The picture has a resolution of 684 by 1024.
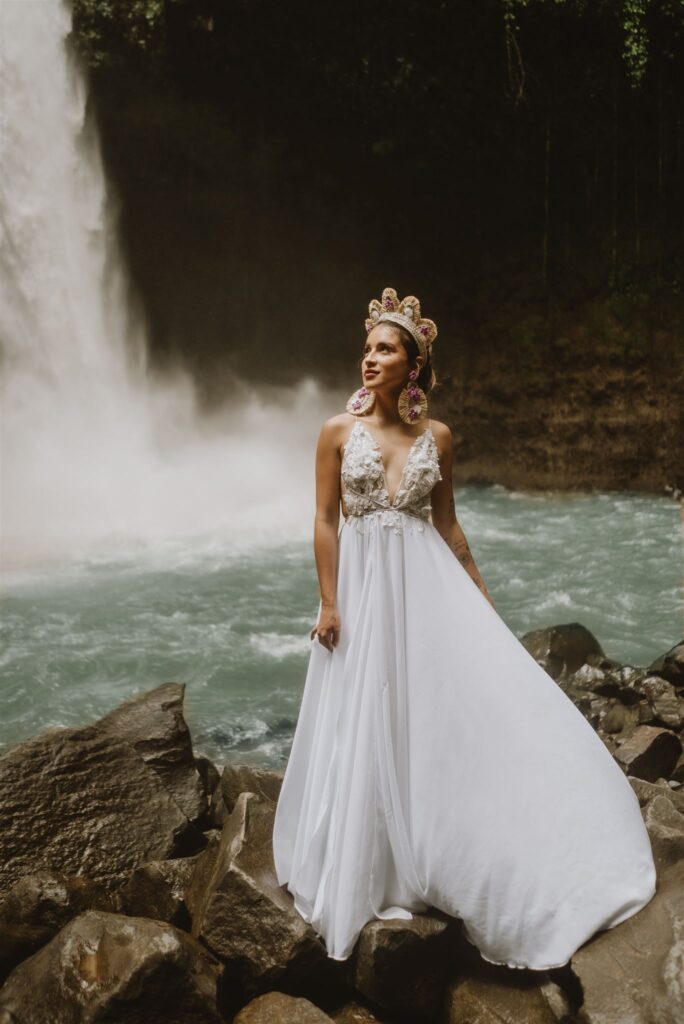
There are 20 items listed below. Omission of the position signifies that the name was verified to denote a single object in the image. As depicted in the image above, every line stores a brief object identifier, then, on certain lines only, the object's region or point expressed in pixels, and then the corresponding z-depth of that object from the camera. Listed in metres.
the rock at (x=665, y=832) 2.97
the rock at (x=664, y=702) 5.38
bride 2.75
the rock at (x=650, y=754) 4.53
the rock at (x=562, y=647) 6.40
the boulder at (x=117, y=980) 2.63
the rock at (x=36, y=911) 3.16
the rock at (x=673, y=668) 5.84
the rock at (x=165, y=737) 4.49
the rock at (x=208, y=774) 4.89
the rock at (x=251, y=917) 2.86
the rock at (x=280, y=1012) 2.65
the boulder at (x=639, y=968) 2.44
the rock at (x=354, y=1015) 2.84
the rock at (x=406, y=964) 2.72
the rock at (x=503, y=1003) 2.57
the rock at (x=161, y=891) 3.28
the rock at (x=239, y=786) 4.11
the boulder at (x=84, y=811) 3.73
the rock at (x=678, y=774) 4.52
